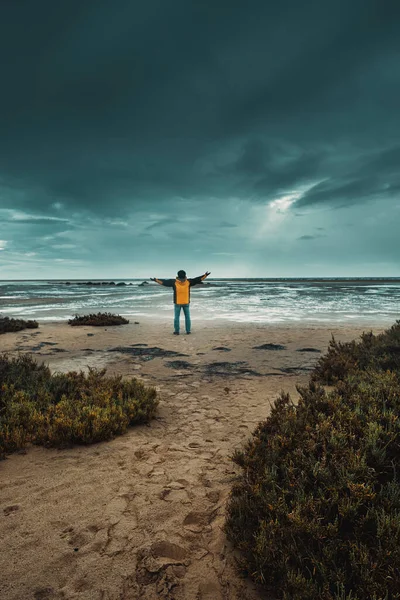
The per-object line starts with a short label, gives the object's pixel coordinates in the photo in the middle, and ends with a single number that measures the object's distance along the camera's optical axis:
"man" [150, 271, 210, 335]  13.66
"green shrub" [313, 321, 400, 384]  6.85
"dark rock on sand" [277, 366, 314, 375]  8.43
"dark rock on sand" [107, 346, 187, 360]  10.30
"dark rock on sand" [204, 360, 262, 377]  8.29
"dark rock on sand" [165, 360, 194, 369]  8.95
